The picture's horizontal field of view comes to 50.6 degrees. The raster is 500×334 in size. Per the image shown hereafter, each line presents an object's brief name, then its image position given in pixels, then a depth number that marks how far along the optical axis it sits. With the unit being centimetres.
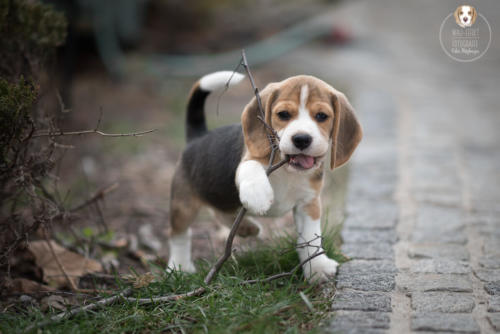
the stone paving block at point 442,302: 291
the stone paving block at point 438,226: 402
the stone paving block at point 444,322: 269
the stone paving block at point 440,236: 398
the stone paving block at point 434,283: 316
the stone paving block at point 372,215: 425
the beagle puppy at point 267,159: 283
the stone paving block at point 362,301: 291
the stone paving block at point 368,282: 316
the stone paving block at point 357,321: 269
